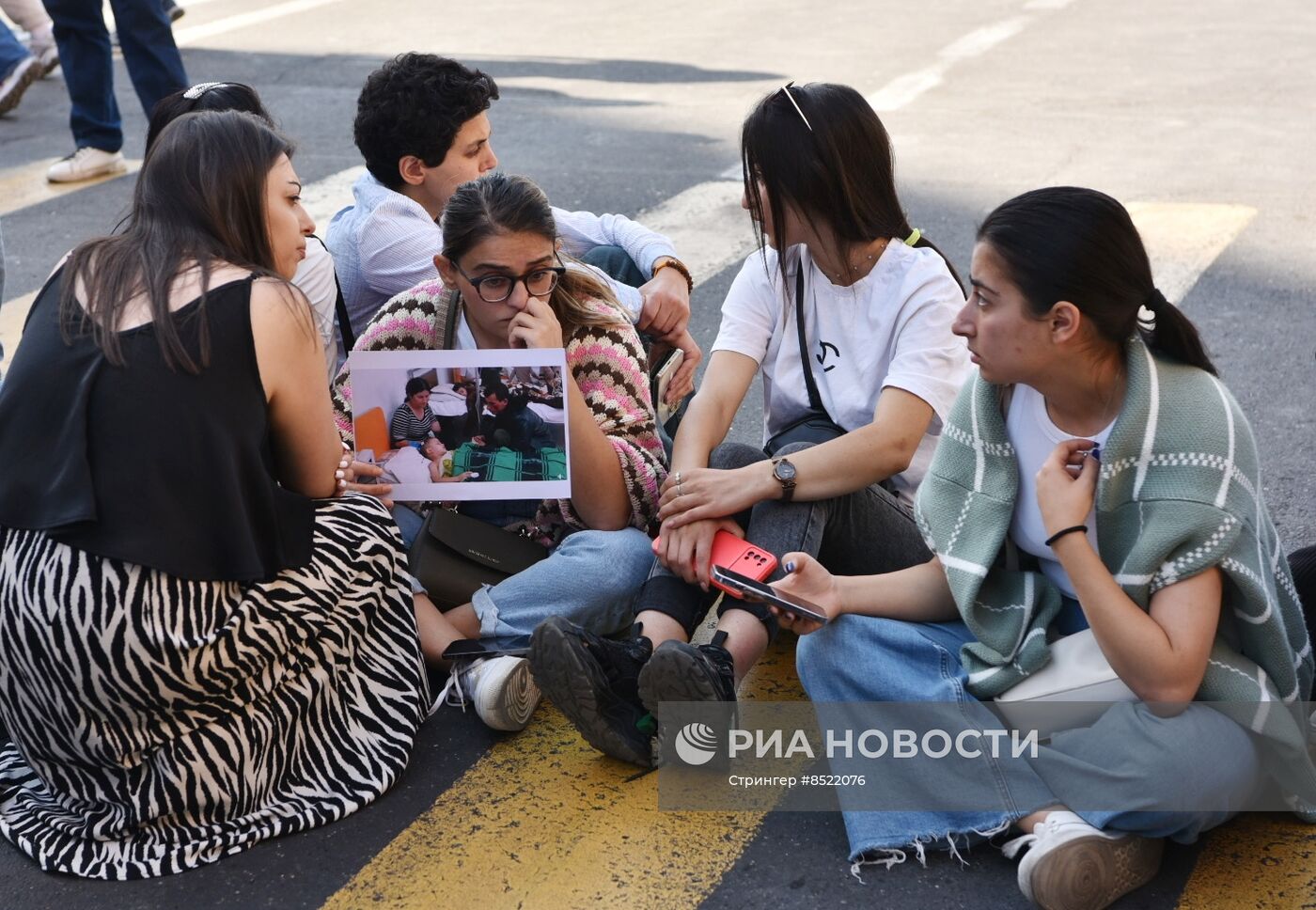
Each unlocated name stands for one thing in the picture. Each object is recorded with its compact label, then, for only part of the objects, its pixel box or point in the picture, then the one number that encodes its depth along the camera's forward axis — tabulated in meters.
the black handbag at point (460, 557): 3.52
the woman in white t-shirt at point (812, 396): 3.25
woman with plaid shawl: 2.62
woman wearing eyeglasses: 3.41
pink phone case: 3.19
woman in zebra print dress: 2.81
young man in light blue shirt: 4.14
